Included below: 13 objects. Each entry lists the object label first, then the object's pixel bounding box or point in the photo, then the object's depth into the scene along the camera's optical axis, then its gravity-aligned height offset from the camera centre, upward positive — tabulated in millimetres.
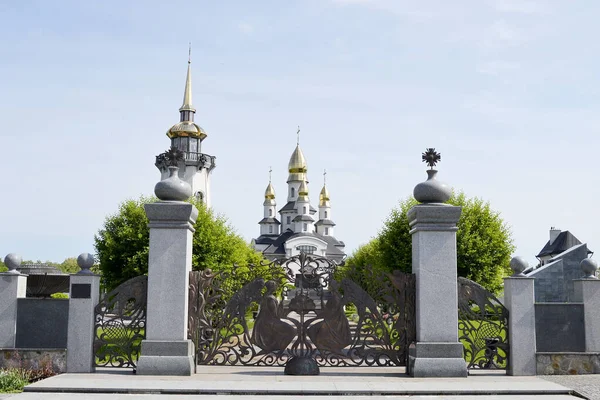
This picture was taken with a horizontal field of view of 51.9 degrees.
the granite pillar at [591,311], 11555 -330
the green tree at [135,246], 33000 +2252
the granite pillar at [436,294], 10992 -52
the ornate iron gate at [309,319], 11562 -524
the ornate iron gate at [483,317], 11445 -473
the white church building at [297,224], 101000 +11592
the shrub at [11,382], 10164 -1606
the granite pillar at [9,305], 11680 -376
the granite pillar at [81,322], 11328 -659
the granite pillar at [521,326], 11297 -613
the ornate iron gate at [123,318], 11438 -622
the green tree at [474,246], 34344 +2573
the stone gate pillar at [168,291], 11016 -63
